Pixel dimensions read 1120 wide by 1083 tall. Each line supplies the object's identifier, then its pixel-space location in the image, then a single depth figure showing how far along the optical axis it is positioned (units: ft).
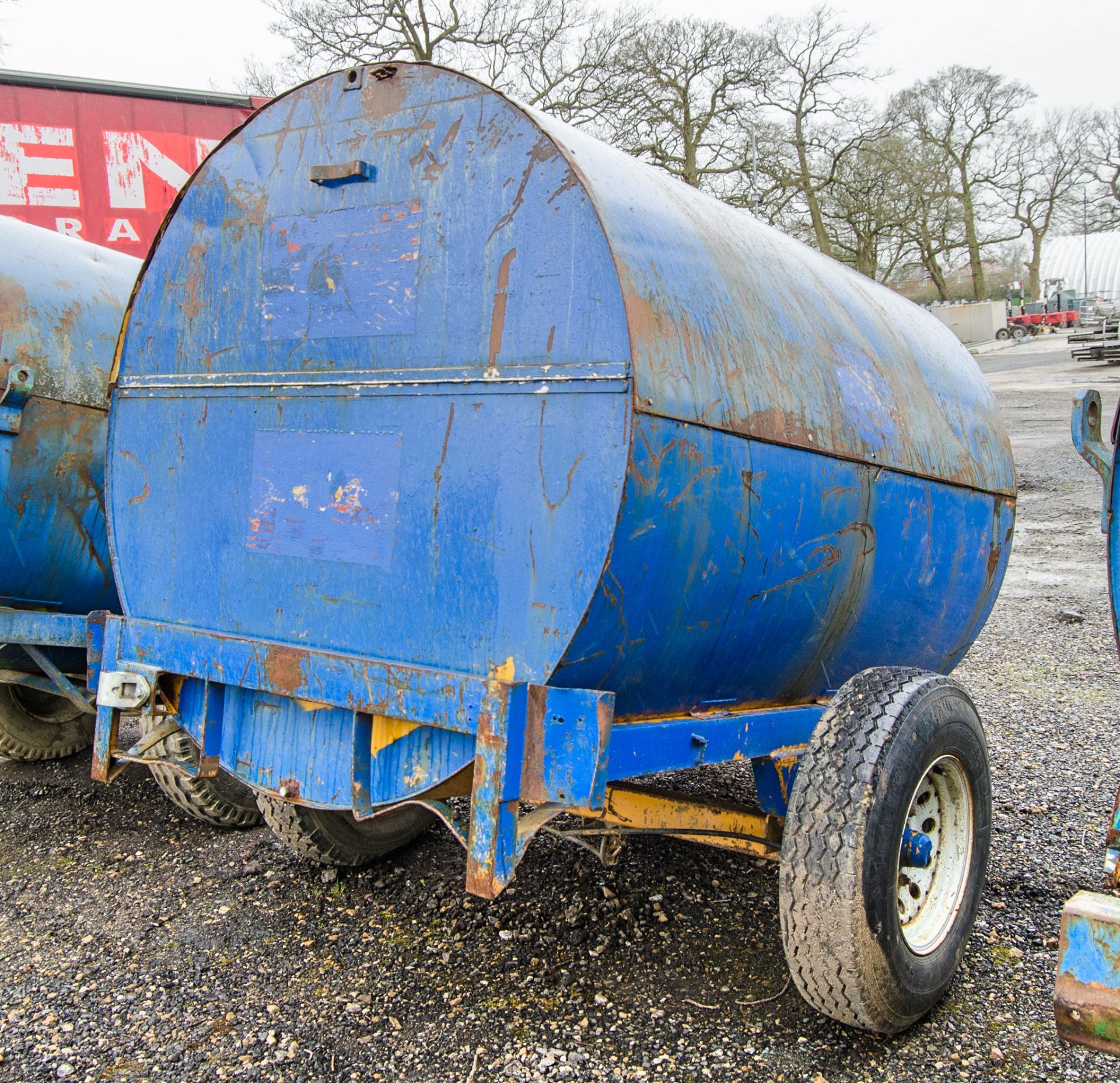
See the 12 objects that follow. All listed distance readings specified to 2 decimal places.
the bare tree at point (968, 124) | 135.33
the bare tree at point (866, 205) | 101.76
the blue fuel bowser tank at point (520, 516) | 8.05
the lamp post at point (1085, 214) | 163.73
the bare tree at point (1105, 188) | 166.20
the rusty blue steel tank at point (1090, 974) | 6.06
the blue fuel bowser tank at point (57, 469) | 13.16
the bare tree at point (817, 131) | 97.81
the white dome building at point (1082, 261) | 211.61
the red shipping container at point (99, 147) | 37.22
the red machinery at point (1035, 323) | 137.39
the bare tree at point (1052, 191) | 153.07
